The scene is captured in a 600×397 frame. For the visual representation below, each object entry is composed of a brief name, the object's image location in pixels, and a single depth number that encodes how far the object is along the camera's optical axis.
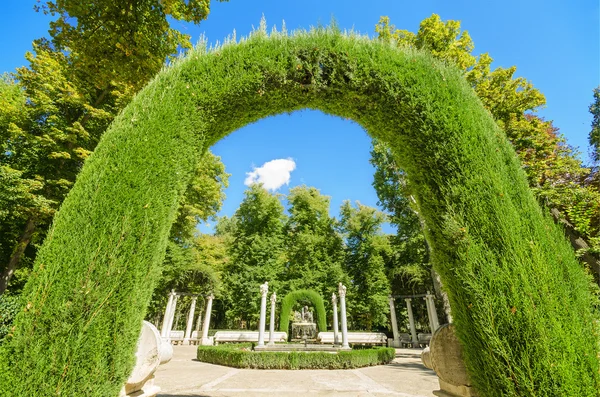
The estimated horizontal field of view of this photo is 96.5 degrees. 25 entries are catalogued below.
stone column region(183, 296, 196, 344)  19.95
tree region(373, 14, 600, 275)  8.36
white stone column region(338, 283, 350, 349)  13.88
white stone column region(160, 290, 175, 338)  17.31
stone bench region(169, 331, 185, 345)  20.88
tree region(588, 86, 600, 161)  15.13
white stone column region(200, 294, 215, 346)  19.51
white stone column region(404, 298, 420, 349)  19.21
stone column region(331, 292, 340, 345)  15.39
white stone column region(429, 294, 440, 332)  16.66
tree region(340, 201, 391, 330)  23.72
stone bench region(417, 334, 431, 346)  19.52
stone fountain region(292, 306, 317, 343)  21.98
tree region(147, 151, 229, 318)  16.70
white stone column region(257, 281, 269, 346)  13.21
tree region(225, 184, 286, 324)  24.06
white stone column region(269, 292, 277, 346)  14.15
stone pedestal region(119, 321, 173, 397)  2.59
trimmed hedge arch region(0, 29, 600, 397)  1.99
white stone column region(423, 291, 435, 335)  17.07
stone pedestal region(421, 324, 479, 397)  2.57
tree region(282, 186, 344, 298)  24.59
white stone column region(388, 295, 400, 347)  19.18
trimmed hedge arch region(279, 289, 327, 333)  19.28
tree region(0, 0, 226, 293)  5.14
